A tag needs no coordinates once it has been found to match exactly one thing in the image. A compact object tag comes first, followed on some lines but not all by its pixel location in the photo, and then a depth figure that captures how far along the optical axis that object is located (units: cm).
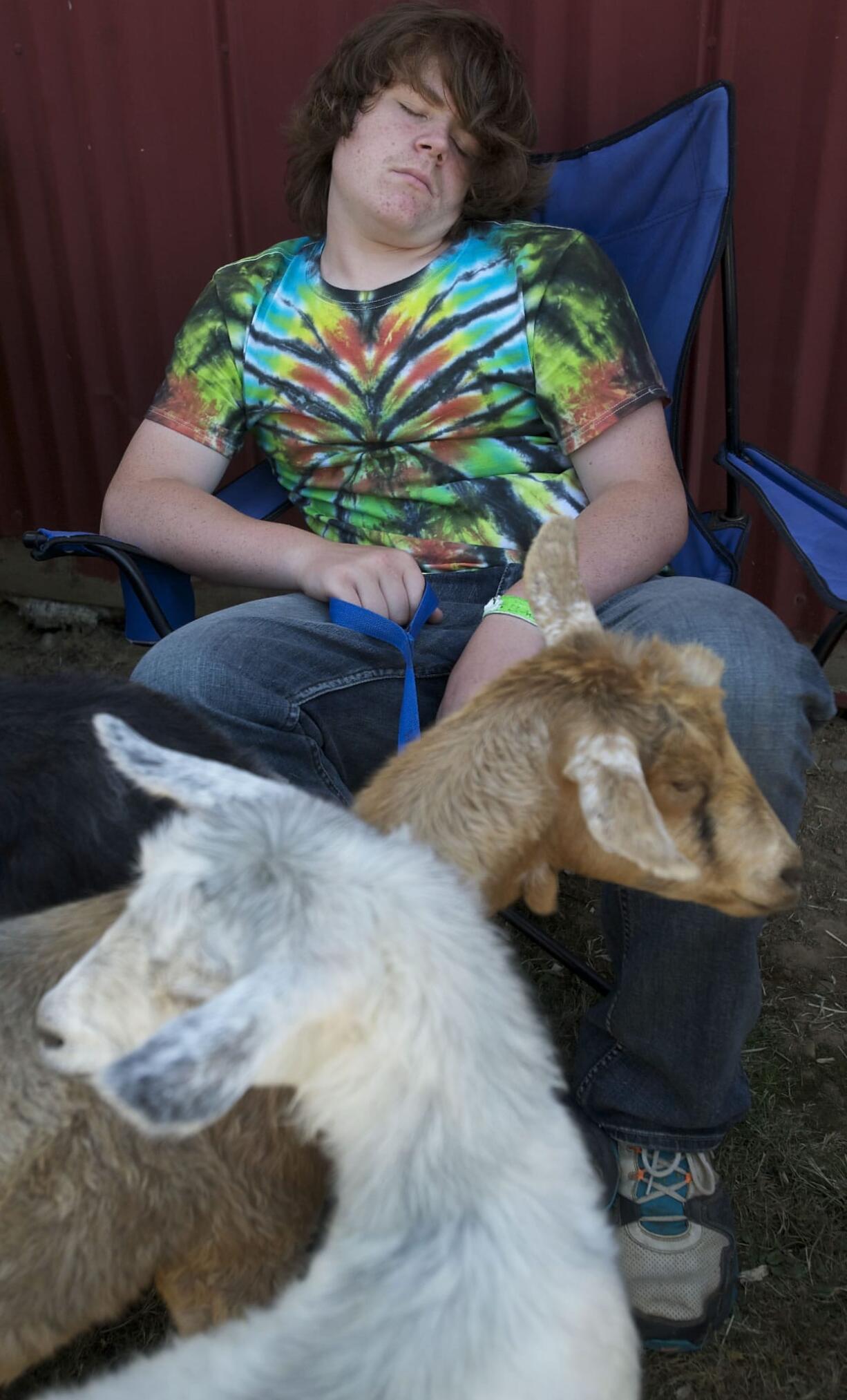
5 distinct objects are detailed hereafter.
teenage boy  209
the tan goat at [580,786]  166
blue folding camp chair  274
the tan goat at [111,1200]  155
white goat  122
